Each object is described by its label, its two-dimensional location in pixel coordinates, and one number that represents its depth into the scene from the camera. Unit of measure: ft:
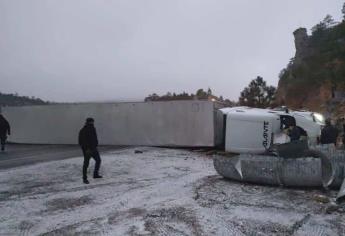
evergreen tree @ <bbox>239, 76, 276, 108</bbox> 239.09
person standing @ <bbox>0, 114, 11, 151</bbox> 55.01
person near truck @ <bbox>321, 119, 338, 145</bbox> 43.42
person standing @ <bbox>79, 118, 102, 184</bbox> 31.01
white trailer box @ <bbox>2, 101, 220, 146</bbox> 53.88
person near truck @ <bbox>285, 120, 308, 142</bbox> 42.75
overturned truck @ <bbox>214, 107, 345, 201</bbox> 25.81
